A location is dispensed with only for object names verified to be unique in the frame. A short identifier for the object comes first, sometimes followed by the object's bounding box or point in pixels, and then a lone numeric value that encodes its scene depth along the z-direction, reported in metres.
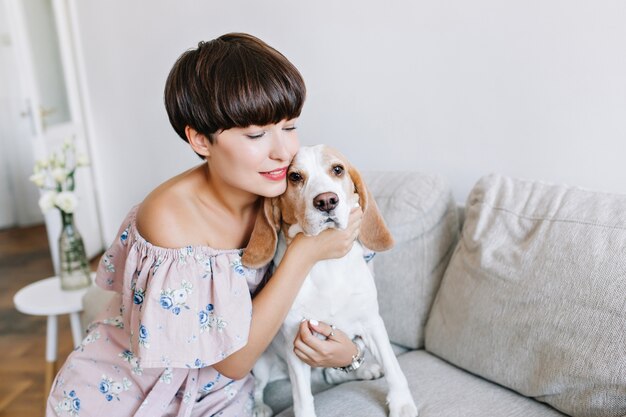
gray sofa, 1.26
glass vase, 2.44
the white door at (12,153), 5.00
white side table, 2.28
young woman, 1.22
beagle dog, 1.31
